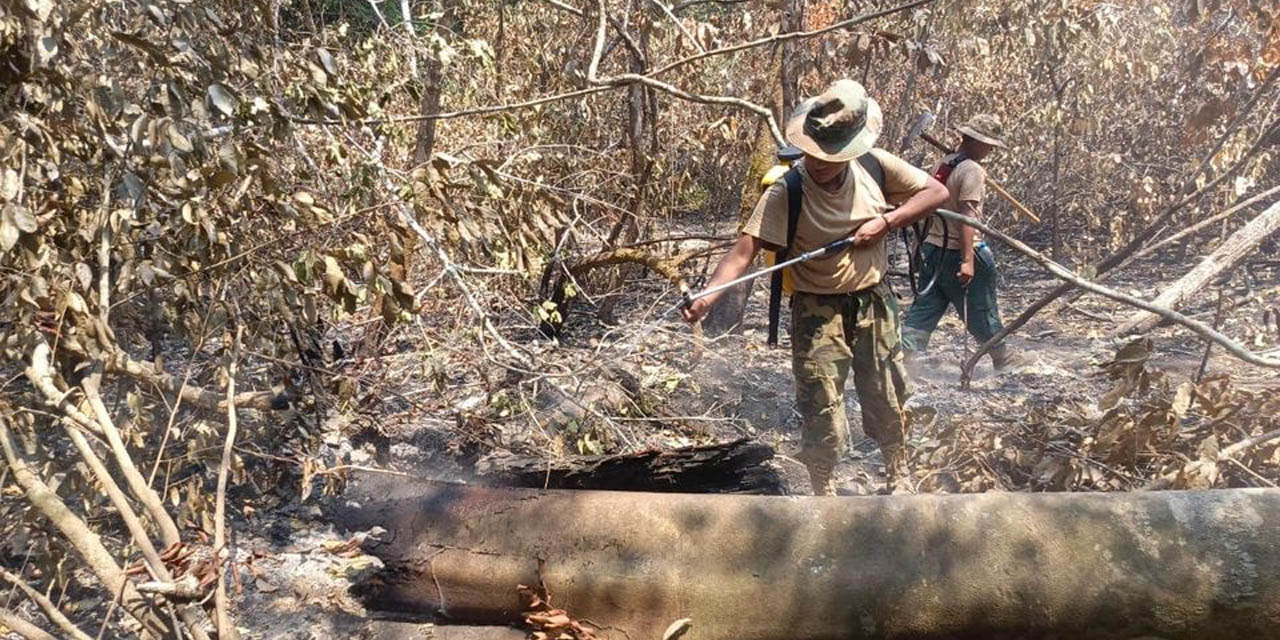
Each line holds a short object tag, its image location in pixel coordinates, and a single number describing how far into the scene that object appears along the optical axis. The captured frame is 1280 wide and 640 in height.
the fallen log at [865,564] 2.15
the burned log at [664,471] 3.05
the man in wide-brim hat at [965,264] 4.54
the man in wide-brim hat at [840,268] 3.03
